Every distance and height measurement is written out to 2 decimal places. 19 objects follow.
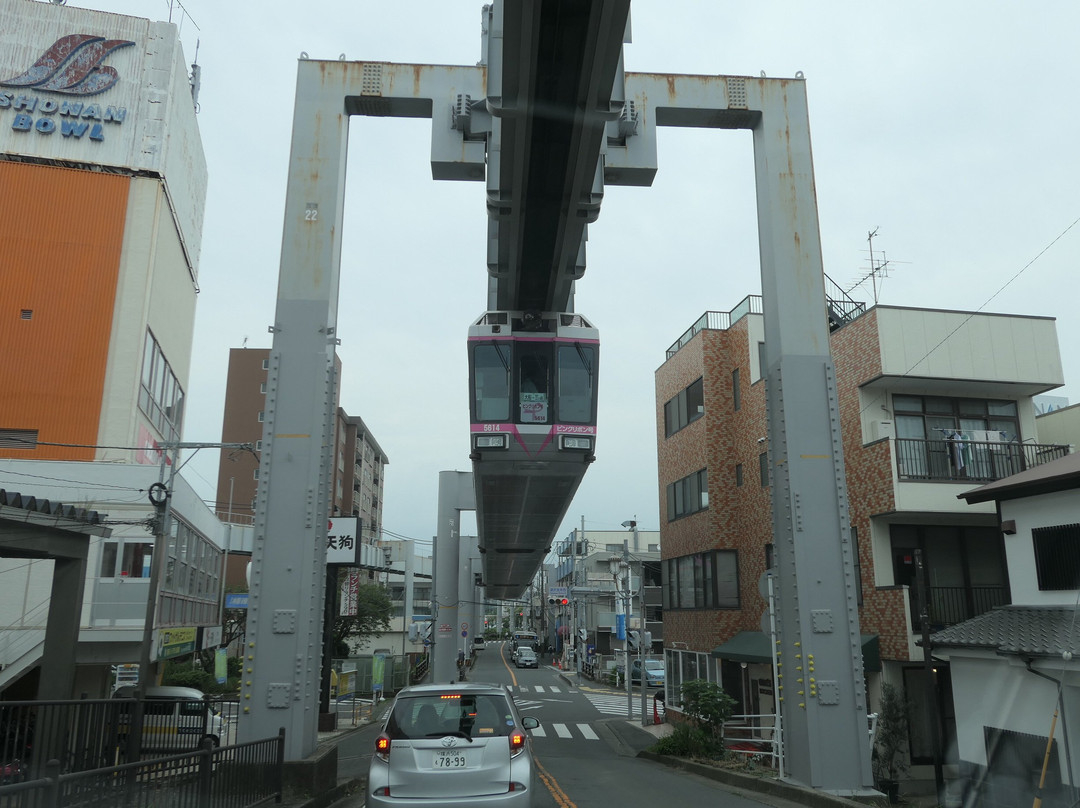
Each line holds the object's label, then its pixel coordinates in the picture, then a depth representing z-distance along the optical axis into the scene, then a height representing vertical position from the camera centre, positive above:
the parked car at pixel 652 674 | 45.25 -3.51
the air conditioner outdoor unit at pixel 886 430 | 20.33 +4.22
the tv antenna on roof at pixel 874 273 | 25.62 +10.02
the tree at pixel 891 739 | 18.05 -2.77
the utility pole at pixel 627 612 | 33.03 -0.18
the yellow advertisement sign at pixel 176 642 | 20.38 -0.87
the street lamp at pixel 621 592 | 38.05 +0.73
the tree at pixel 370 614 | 52.25 -0.39
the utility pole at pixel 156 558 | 14.68 +0.89
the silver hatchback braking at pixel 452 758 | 7.25 -1.29
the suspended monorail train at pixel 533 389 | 16.11 +4.18
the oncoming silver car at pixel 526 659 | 69.06 -4.16
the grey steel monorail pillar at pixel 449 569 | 36.16 +1.69
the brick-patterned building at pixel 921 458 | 19.34 +3.55
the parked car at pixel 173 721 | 16.98 -2.49
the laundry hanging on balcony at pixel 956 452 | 19.92 +3.65
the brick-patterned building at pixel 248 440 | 69.50 +14.52
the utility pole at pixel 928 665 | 14.33 -0.94
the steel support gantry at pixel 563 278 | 10.42 +3.92
